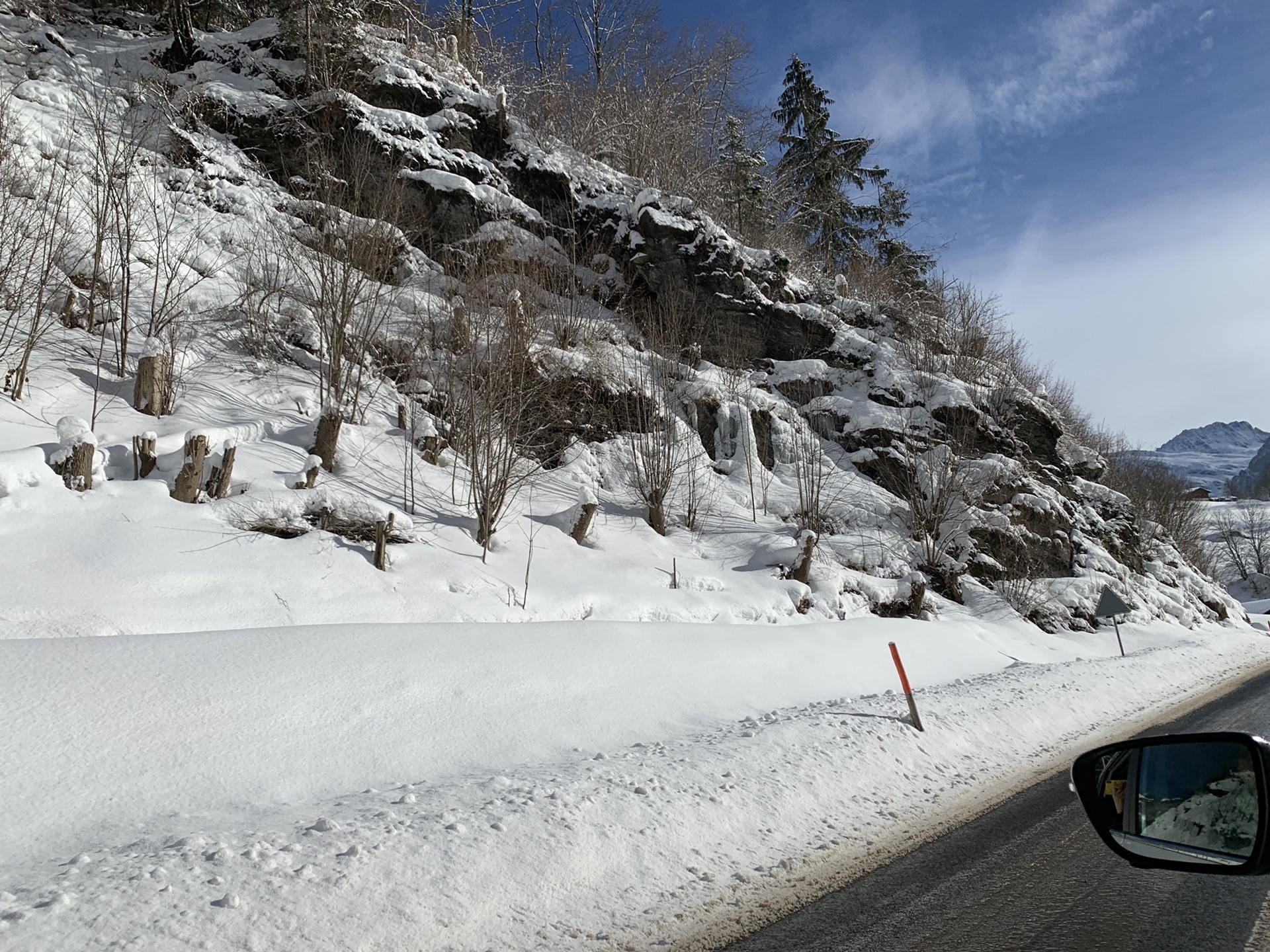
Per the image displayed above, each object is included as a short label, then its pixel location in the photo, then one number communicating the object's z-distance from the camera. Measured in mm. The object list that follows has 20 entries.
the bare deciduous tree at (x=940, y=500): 16609
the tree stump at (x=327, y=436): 10078
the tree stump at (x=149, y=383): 9305
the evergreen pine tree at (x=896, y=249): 30844
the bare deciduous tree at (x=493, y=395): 10484
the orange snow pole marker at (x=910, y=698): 7109
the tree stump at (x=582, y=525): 11805
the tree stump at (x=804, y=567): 13156
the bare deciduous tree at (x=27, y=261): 8414
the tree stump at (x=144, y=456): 7887
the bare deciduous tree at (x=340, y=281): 11492
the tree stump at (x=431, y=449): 11969
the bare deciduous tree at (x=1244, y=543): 56906
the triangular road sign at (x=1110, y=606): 13727
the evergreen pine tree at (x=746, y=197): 26234
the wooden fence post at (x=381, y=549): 8477
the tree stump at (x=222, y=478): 8078
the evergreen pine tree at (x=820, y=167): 32969
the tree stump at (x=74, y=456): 6969
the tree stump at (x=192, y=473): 7746
